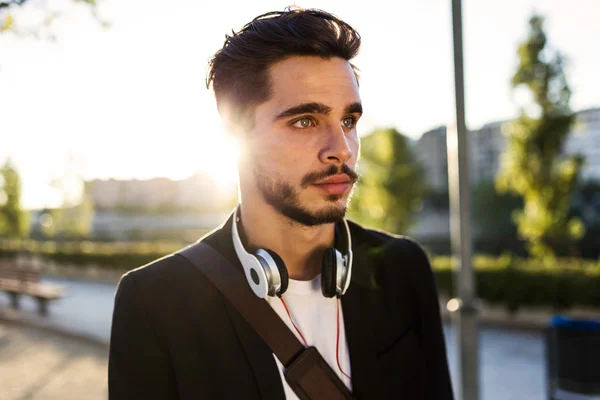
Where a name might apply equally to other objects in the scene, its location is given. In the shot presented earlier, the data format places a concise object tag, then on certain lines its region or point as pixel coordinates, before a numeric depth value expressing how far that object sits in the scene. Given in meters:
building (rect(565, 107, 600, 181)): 57.62
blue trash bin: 4.52
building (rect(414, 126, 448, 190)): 83.56
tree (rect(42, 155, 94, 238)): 28.27
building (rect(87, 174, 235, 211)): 63.56
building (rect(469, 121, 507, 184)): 83.19
